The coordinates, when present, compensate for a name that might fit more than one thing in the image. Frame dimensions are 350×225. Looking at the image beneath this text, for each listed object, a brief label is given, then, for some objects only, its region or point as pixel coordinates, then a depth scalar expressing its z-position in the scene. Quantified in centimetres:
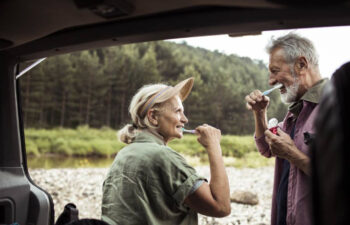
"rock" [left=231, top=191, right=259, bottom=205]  384
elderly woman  116
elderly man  120
